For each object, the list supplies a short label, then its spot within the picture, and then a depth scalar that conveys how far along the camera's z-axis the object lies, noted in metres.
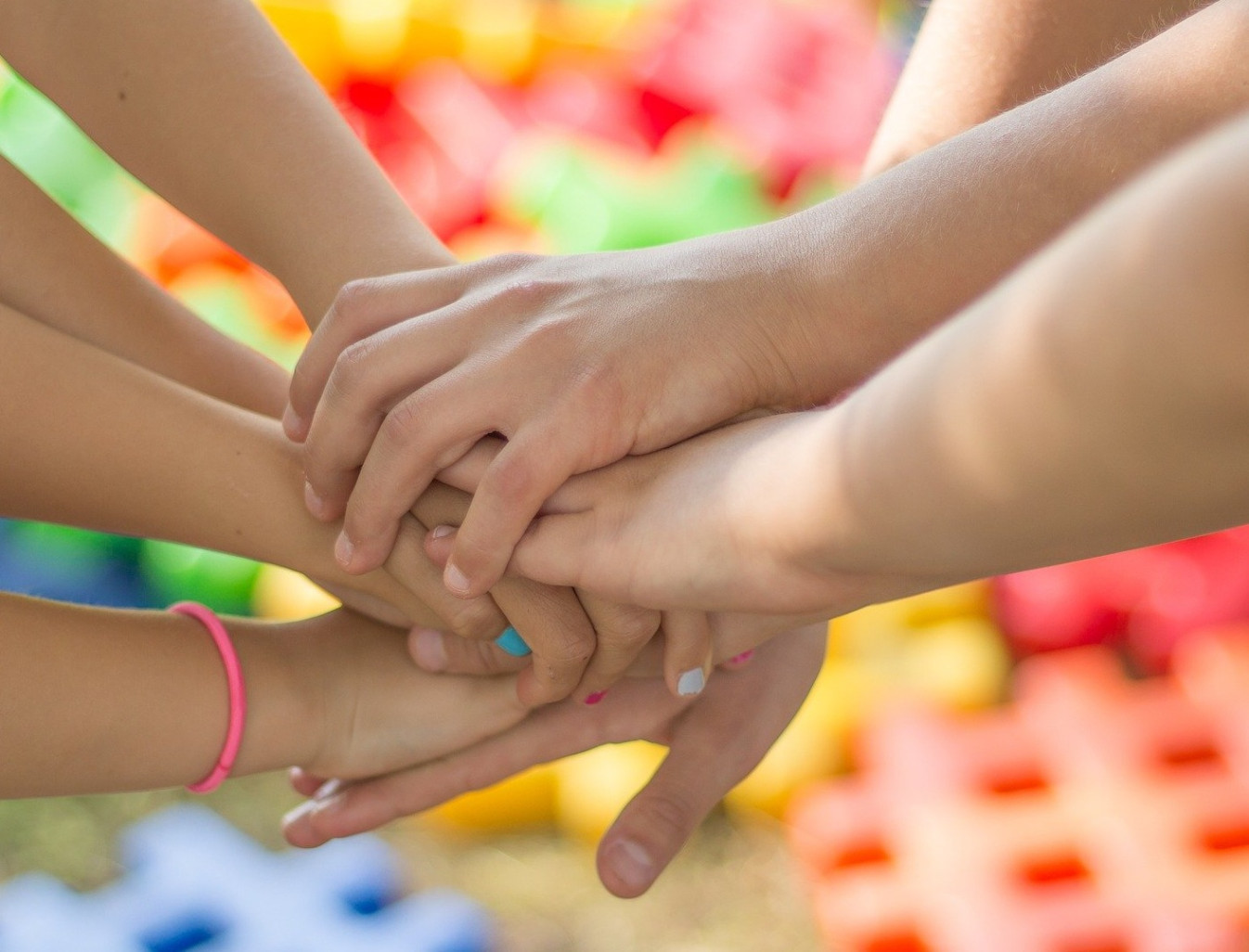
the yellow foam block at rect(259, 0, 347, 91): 1.87
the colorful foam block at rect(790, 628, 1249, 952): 1.21
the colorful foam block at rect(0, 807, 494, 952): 1.23
